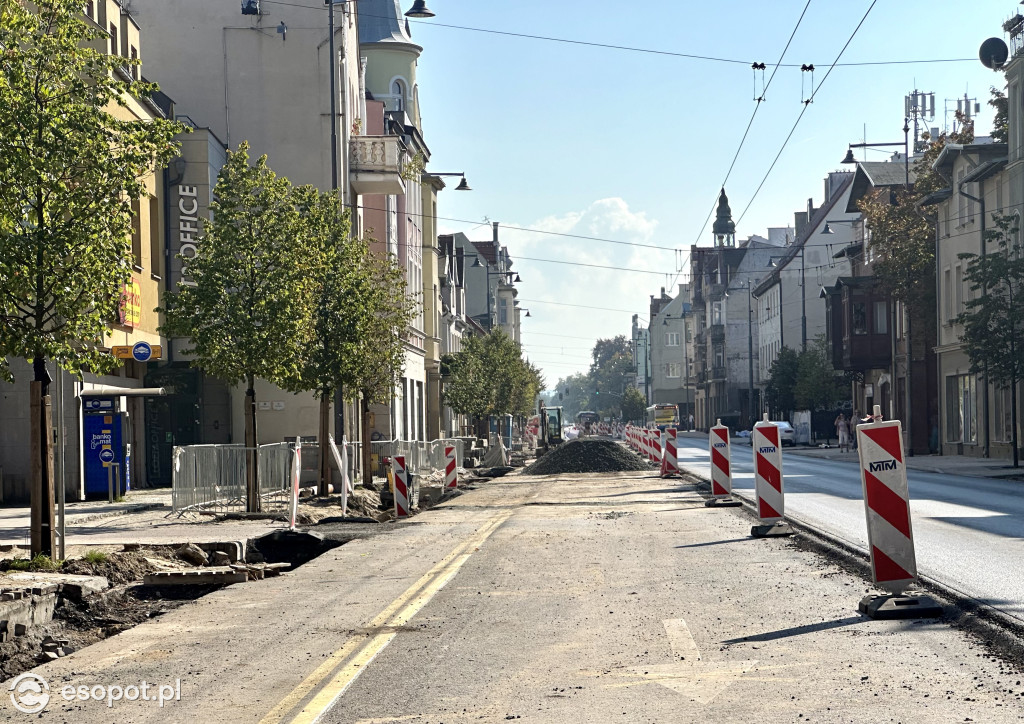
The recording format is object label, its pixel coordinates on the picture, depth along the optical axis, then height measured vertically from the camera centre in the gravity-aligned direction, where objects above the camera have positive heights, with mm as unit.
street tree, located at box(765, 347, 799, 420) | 79625 +600
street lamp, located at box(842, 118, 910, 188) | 58438 +11137
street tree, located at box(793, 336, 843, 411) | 72062 +383
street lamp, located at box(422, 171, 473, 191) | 55428 +9157
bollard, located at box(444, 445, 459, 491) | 31086 -1742
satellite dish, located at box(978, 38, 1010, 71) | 44031 +11547
